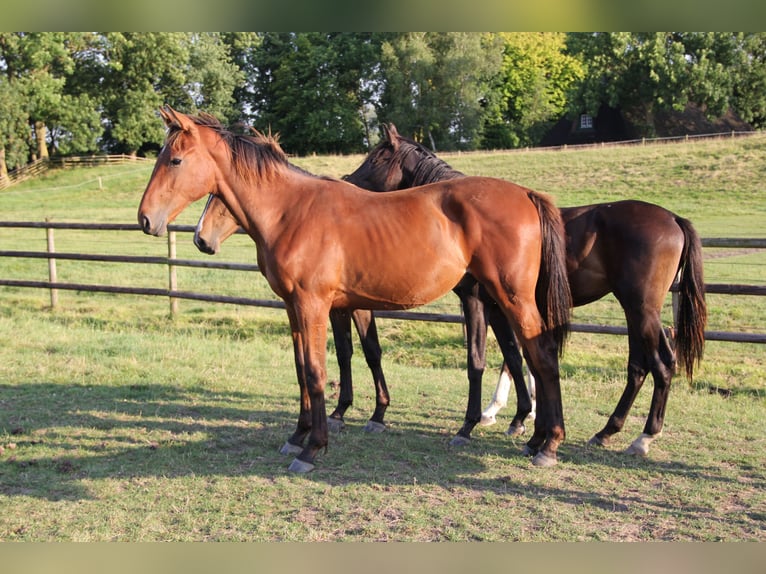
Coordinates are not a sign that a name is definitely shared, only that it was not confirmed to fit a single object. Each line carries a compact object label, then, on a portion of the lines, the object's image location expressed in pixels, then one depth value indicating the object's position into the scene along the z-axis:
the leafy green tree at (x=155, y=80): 34.16
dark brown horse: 4.80
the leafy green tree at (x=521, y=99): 52.09
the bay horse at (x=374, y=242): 4.39
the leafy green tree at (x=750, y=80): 33.22
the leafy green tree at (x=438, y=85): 39.22
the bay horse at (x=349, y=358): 5.33
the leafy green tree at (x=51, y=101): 27.80
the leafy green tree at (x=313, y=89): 39.69
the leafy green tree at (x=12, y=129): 30.41
